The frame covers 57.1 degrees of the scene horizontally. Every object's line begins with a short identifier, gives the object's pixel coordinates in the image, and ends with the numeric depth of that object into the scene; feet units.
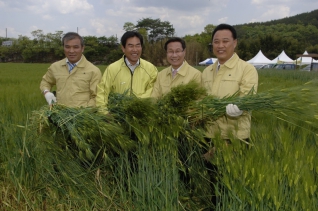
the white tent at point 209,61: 122.32
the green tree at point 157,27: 262.30
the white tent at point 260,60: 118.52
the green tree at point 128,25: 271.80
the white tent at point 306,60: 125.01
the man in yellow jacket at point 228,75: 7.45
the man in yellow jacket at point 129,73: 9.41
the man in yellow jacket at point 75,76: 9.94
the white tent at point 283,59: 116.23
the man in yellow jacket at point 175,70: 9.19
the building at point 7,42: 263.70
